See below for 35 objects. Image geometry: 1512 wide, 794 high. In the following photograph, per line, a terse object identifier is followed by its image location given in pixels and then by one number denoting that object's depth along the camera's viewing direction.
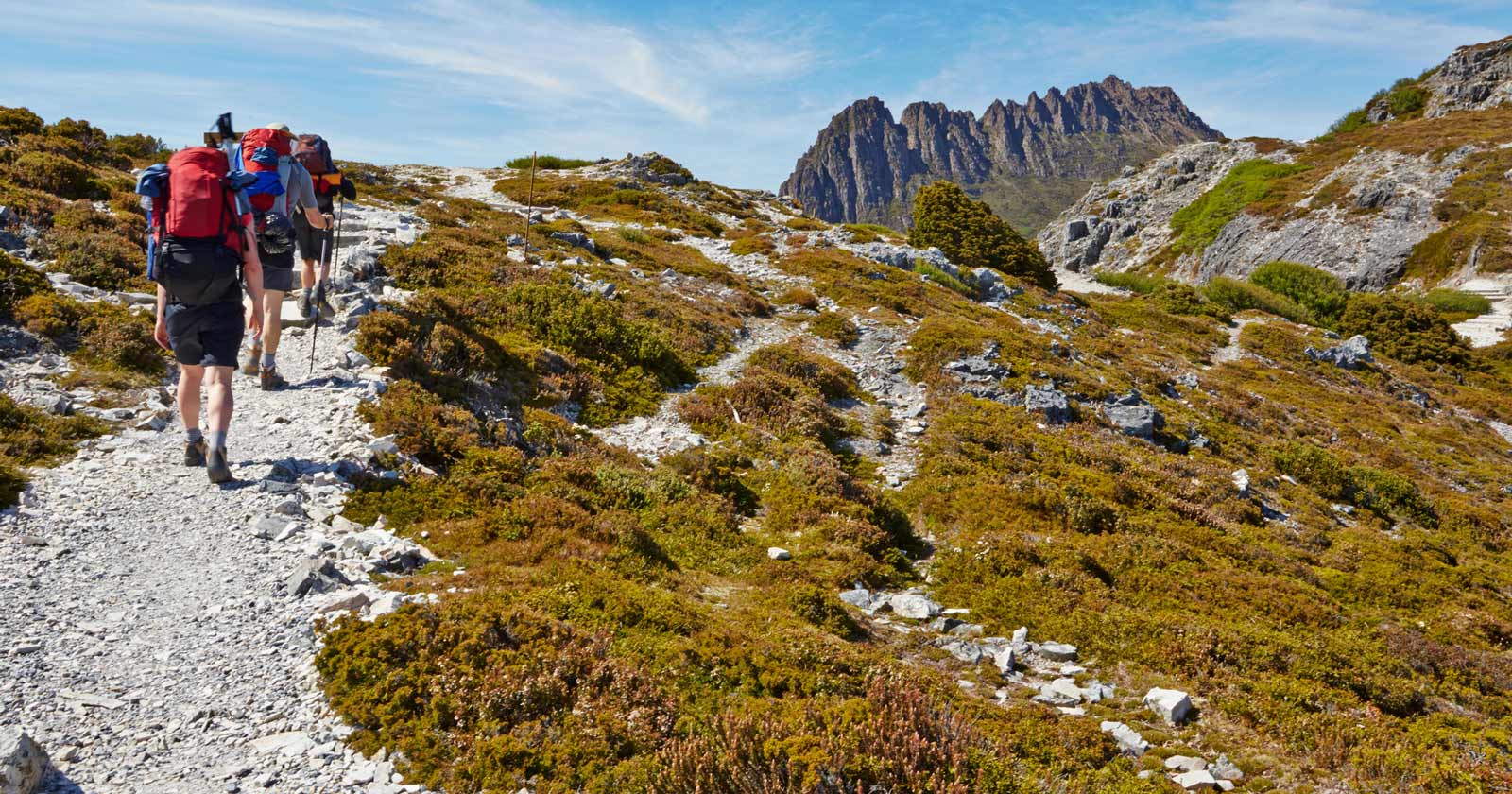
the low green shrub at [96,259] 13.74
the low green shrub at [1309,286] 53.81
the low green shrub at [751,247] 36.73
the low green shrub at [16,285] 11.17
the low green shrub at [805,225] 46.99
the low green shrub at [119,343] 10.96
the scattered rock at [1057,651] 8.42
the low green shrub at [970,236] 47.12
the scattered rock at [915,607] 9.23
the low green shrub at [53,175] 18.38
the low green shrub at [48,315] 10.95
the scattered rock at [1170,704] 7.08
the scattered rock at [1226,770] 6.18
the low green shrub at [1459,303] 56.12
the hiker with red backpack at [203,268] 7.31
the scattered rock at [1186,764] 6.23
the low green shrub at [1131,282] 66.50
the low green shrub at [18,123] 24.50
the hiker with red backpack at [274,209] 9.81
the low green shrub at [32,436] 7.81
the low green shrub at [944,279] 37.60
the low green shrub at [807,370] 18.97
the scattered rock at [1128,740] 6.50
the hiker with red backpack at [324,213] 11.50
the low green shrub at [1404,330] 44.94
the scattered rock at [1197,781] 5.92
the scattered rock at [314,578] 6.50
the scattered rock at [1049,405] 19.45
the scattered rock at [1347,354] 38.44
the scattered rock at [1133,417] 19.86
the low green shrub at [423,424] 9.79
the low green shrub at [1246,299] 52.03
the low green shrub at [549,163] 62.12
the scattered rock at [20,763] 3.85
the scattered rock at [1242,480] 16.95
